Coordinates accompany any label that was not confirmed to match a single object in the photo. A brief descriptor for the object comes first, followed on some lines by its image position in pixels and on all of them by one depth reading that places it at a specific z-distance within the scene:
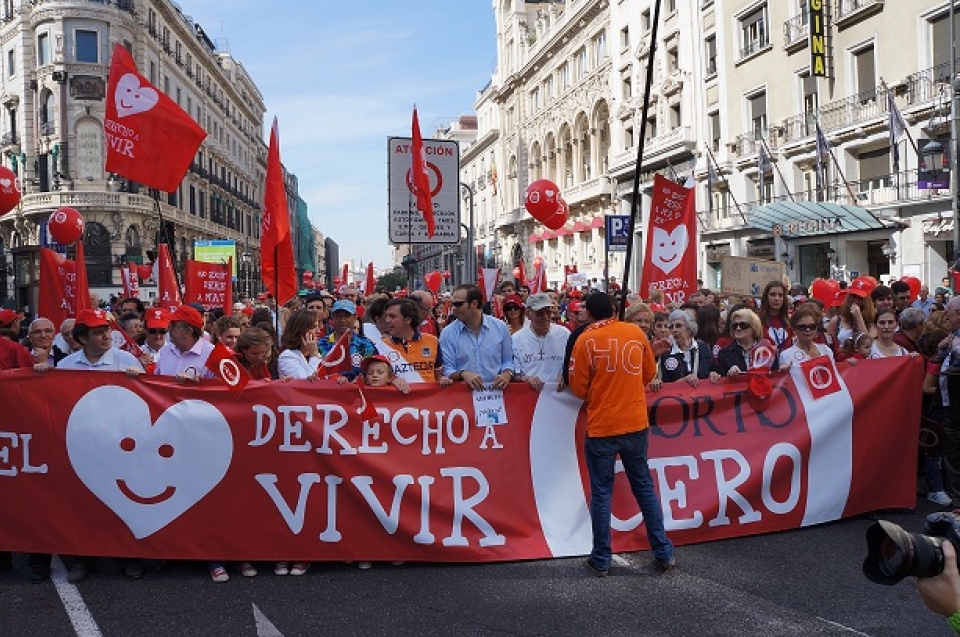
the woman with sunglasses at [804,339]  6.20
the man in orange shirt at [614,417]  5.05
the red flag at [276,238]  8.88
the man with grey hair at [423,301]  8.73
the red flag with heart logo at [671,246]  10.27
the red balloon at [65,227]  16.06
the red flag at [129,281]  16.31
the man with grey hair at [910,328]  7.21
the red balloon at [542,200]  14.98
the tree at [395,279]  105.31
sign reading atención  11.29
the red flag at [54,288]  9.60
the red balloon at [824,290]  11.74
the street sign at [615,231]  17.53
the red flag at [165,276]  11.41
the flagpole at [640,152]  6.36
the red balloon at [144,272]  28.14
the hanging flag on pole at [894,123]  23.70
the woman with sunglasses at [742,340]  6.56
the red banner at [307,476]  5.24
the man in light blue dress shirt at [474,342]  6.04
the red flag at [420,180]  10.83
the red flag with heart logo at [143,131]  8.62
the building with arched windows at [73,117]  43.81
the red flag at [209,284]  13.36
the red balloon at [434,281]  24.86
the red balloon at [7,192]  10.86
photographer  1.81
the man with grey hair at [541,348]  6.21
